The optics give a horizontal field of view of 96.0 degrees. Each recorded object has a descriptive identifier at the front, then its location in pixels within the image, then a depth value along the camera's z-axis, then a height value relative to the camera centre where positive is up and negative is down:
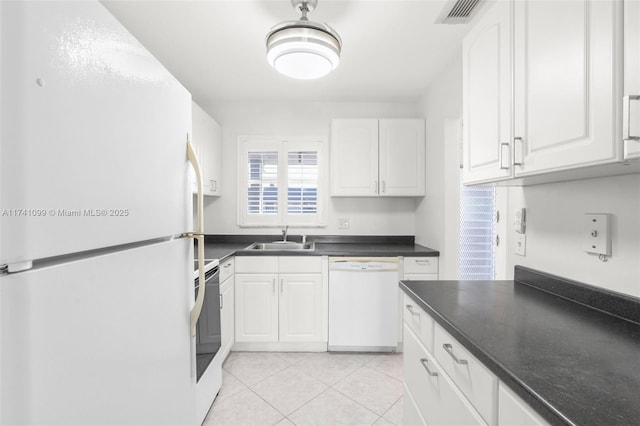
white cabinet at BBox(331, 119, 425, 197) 2.80 +0.55
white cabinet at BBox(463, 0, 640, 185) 0.72 +0.38
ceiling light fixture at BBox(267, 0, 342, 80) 1.51 +0.90
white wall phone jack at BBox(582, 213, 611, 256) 0.98 -0.08
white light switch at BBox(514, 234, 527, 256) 1.40 -0.17
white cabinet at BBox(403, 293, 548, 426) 0.67 -0.52
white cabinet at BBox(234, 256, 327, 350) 2.50 -0.78
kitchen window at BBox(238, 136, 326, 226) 3.10 +0.32
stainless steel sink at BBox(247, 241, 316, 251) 3.01 -0.37
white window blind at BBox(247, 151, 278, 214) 3.11 +0.31
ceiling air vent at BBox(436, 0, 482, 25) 1.54 +1.11
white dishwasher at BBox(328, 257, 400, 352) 2.45 -0.80
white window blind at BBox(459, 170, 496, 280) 2.49 -0.23
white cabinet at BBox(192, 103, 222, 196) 2.43 +0.59
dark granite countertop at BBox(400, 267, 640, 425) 0.55 -0.36
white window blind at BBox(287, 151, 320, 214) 3.10 +0.31
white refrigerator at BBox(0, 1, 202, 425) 0.48 -0.02
